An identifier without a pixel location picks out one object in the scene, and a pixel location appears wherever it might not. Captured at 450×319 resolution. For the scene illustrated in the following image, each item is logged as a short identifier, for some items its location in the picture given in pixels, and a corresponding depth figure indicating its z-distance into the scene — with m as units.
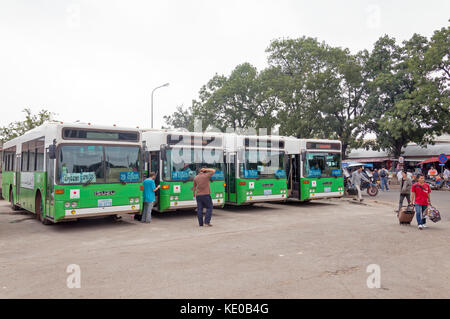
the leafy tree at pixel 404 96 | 30.56
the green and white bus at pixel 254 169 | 14.72
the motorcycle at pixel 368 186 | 22.10
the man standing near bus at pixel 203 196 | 11.12
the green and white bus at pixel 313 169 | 16.50
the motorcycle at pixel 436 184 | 29.91
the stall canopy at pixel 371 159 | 47.77
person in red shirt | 10.30
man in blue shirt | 11.67
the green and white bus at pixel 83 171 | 10.02
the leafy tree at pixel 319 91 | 37.09
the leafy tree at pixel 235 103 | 44.56
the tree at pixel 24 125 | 38.03
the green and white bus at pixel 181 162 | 12.48
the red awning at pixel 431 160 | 37.84
